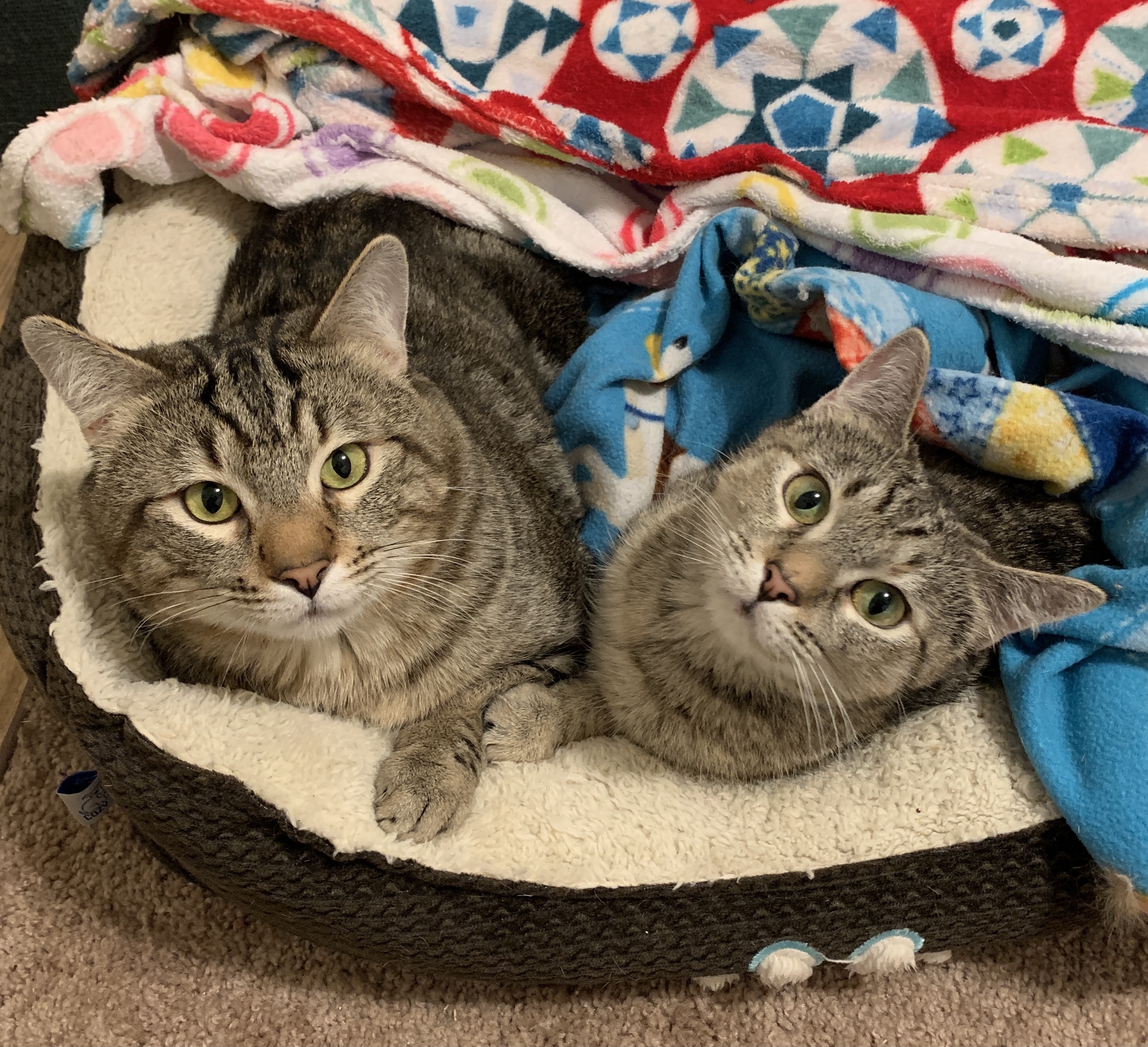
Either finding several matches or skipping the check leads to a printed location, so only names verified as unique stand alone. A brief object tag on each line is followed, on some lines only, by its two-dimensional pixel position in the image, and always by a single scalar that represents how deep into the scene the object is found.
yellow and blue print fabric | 0.42
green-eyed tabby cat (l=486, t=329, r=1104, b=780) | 0.37
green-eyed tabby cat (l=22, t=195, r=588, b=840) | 0.36
